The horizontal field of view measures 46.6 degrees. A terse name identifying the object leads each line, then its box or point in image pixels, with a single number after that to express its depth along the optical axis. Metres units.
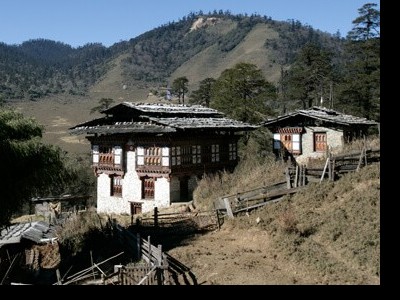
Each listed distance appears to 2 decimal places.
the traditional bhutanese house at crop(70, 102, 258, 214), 32.56
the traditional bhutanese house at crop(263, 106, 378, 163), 34.19
